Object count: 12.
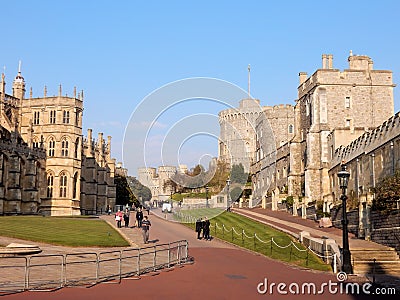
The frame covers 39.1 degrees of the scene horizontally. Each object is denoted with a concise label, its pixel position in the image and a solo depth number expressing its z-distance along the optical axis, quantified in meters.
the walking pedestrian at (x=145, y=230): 35.18
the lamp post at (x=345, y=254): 25.80
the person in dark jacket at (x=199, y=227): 39.84
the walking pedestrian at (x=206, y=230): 39.09
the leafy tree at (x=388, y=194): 33.72
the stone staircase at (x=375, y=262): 27.75
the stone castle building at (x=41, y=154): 68.00
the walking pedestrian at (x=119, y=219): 46.06
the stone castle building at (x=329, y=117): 64.94
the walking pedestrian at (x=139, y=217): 45.97
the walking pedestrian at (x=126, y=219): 46.88
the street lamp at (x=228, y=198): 47.19
